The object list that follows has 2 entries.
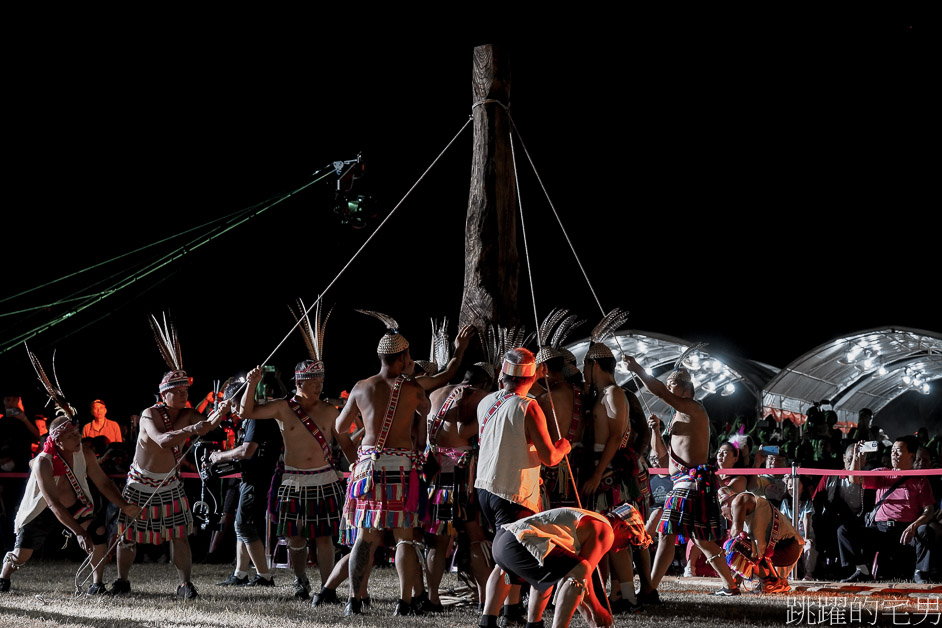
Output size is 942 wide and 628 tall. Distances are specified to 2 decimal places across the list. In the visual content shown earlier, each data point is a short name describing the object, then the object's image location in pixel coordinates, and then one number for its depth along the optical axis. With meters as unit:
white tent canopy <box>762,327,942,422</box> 17.52
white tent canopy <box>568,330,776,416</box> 18.94
